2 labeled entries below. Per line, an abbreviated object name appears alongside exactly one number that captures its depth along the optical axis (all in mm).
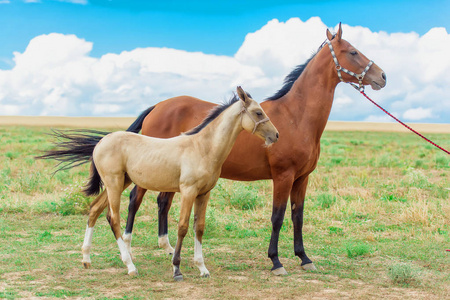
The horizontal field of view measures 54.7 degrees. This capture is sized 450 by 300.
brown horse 6164
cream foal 5535
